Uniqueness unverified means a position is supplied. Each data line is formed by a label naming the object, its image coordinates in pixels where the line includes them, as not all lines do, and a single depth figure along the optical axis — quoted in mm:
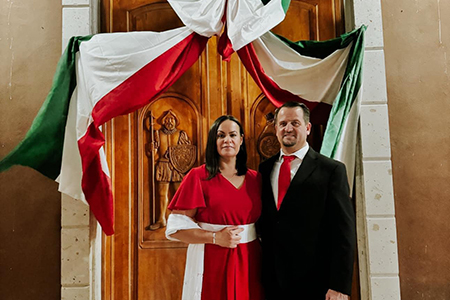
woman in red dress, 2100
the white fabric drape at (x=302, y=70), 2541
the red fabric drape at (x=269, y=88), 2541
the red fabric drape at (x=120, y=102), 2363
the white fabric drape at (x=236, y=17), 2365
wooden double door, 2729
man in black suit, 1926
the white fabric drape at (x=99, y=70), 2404
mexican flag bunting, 2385
